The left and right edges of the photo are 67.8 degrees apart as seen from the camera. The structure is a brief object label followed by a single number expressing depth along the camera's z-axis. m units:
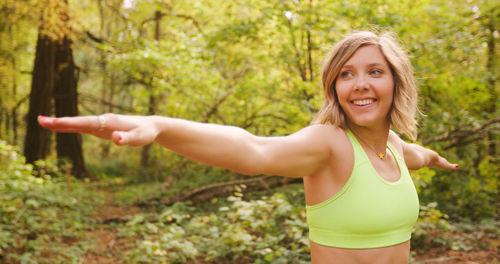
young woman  1.44
